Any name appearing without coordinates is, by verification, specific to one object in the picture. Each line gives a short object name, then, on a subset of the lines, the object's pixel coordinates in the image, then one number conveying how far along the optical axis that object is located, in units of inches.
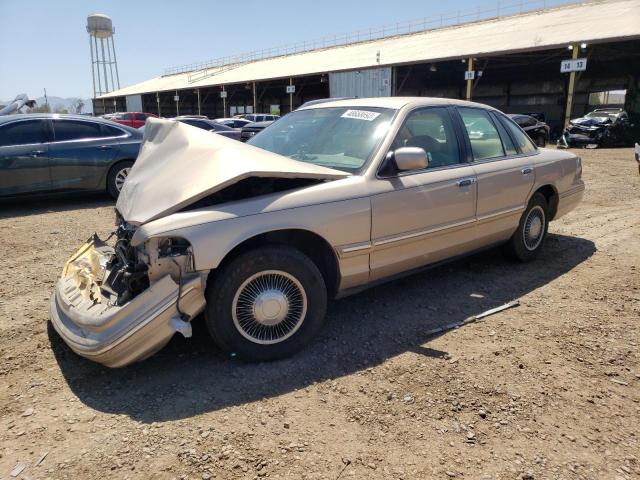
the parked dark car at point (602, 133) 760.3
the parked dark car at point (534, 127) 789.2
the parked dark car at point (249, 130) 639.1
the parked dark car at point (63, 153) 287.3
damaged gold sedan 108.2
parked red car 908.0
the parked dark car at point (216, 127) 632.4
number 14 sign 810.2
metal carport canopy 870.4
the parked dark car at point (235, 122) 951.0
